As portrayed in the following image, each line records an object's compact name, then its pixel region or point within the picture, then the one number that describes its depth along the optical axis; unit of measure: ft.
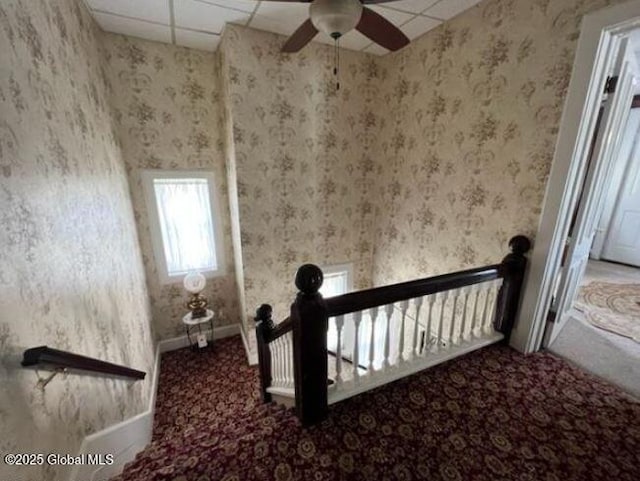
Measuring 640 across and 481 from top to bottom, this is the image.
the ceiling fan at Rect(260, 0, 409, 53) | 3.97
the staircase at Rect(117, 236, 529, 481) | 4.08
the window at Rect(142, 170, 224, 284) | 9.96
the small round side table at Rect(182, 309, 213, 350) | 10.37
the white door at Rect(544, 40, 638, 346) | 5.50
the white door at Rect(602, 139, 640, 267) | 13.51
